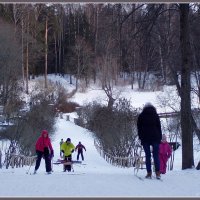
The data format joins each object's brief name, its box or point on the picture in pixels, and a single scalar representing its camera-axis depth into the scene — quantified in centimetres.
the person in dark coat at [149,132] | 1304
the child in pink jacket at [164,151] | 1753
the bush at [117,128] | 3691
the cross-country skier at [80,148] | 3916
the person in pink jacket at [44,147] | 1820
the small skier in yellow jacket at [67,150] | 2583
